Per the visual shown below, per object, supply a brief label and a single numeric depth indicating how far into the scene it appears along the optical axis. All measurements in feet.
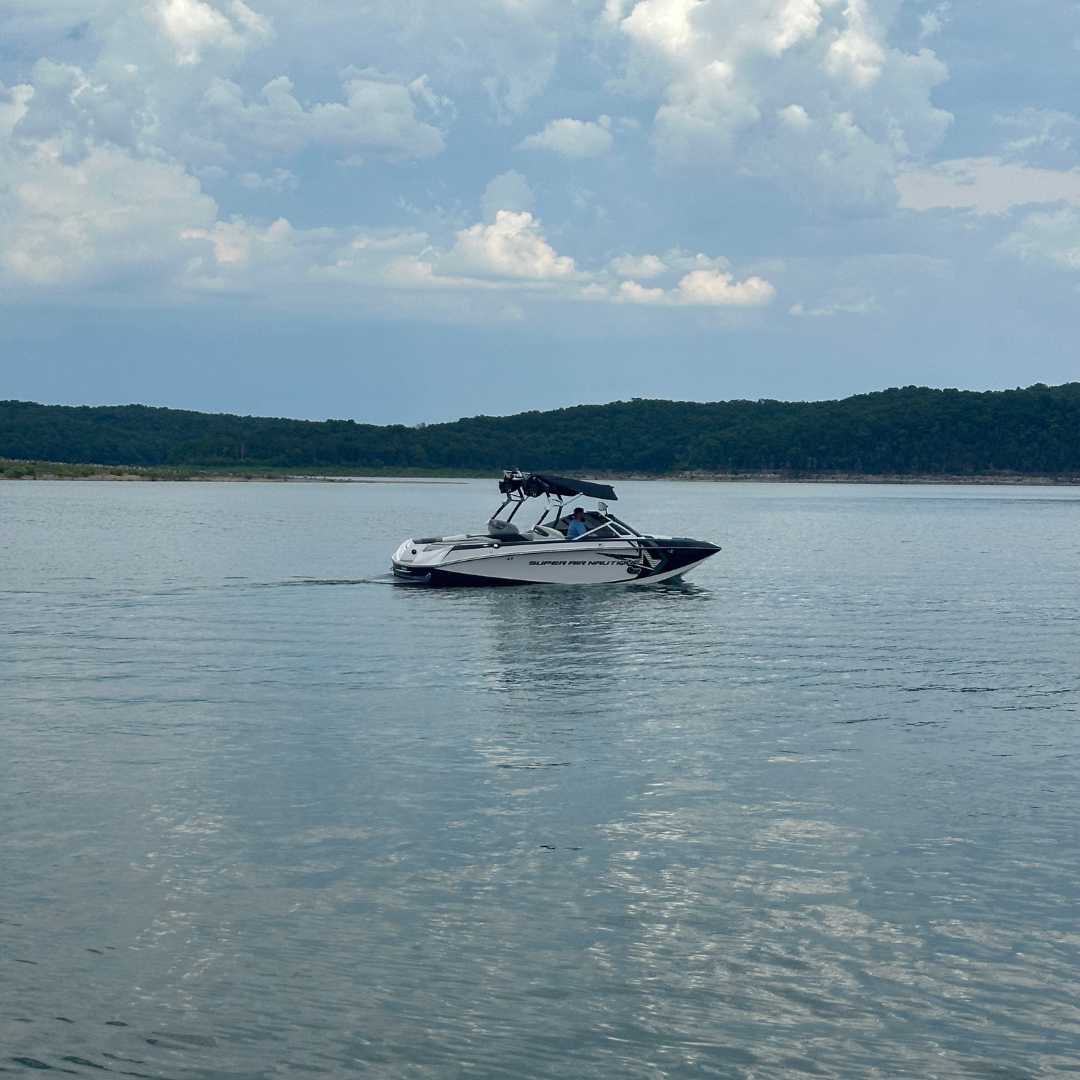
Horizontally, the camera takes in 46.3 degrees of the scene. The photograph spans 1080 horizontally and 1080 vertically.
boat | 112.06
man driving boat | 115.82
